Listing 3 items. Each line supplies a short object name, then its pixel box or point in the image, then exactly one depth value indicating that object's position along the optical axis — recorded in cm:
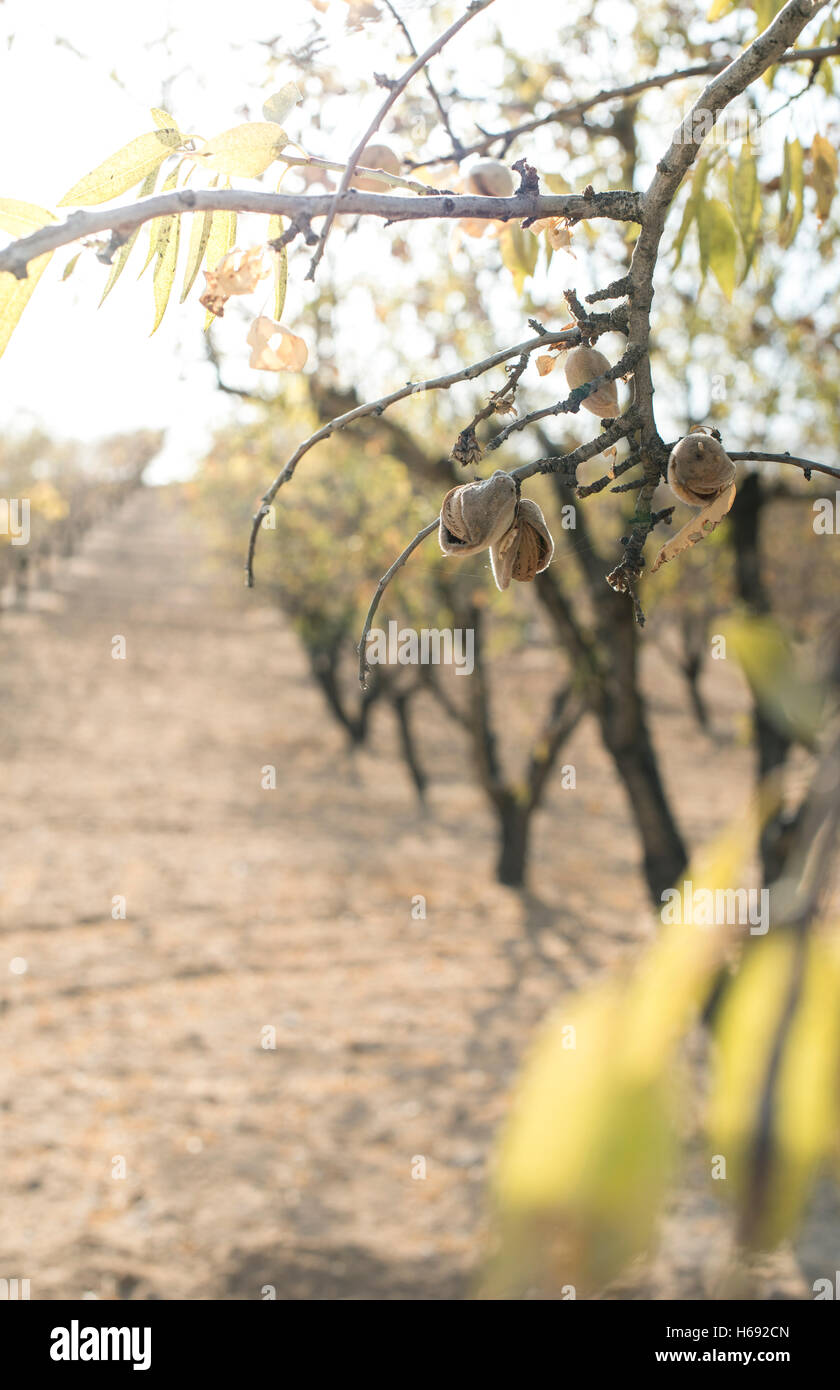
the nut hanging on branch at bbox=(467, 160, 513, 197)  156
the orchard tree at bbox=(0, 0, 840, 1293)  115
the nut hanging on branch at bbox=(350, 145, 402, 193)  160
